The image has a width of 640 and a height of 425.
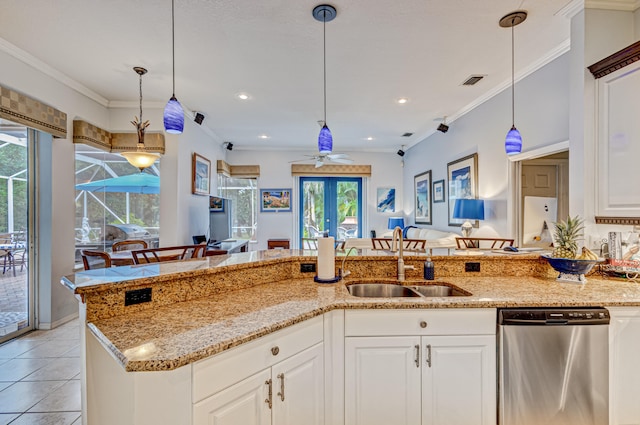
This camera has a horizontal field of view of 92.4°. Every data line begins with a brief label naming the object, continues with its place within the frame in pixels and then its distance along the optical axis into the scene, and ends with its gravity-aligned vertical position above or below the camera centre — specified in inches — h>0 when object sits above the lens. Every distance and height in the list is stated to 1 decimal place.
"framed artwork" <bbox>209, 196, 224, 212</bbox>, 207.5 +5.8
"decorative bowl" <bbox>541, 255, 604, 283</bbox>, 77.7 -14.4
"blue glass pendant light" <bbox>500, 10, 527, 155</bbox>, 94.3 +55.6
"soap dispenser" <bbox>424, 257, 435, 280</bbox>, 84.7 -16.3
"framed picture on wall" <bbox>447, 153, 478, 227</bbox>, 170.9 +19.4
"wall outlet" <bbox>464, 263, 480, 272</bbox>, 90.5 -16.3
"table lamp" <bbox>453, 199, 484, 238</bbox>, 155.9 +1.5
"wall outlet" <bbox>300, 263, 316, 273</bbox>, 88.2 -16.0
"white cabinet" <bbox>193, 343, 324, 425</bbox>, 45.4 -30.8
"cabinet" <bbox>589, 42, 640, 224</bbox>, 78.1 +20.0
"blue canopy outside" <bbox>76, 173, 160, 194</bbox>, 162.1 +15.0
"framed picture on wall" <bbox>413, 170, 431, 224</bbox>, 235.6 +11.8
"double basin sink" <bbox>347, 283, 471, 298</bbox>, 81.5 -21.0
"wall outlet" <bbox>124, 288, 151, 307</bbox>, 58.3 -16.3
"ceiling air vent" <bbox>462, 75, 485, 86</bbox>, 137.0 +60.7
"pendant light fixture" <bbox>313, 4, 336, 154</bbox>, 90.2 +59.6
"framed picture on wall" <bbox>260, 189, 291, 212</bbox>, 282.2 +12.2
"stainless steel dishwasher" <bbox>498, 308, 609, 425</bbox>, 63.4 -32.1
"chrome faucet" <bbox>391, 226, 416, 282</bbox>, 83.6 -13.3
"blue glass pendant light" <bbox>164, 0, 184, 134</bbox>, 95.1 +30.0
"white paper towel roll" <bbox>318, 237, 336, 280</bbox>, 79.7 -12.6
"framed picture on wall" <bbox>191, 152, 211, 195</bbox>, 193.0 +25.1
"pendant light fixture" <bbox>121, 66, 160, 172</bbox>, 126.3 +24.1
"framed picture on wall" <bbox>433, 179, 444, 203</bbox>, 212.8 +15.1
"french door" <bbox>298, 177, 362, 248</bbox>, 290.8 +5.9
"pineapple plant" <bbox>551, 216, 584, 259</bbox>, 80.9 -7.8
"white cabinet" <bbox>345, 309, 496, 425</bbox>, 63.9 -32.5
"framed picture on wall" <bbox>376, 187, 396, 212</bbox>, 289.9 +13.3
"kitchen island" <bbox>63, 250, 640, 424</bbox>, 42.6 -19.0
